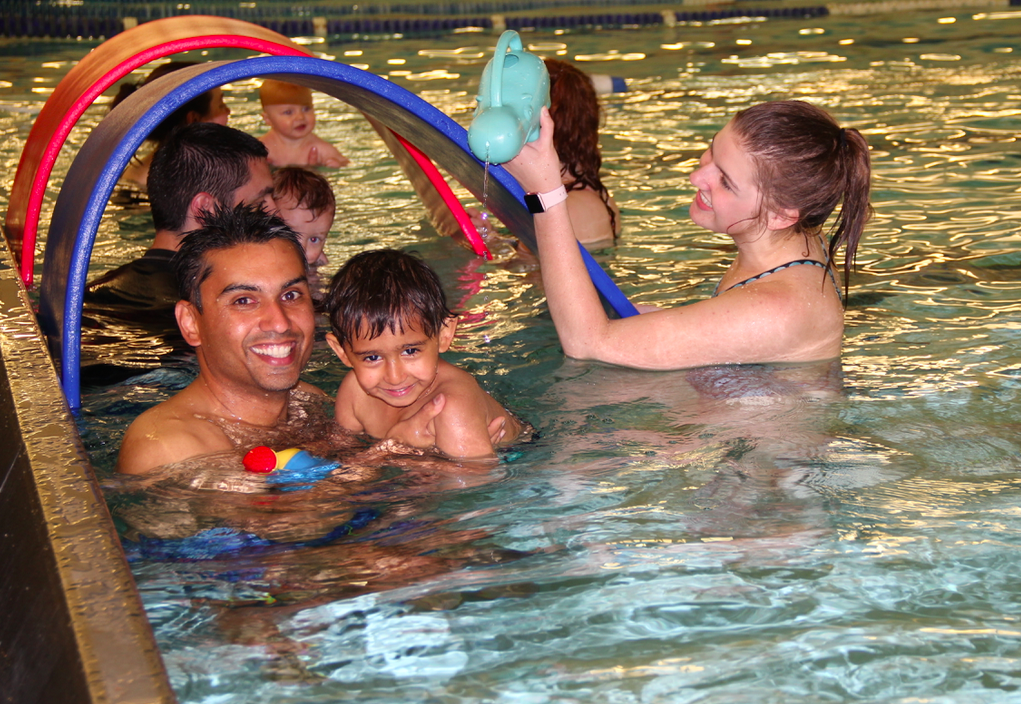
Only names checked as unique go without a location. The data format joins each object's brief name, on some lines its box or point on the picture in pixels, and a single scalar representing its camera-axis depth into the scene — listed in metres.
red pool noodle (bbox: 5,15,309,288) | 4.01
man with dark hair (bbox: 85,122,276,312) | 4.02
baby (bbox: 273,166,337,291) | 4.33
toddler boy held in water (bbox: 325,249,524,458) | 2.91
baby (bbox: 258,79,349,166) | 6.84
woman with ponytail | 3.12
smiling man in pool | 2.85
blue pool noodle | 3.25
